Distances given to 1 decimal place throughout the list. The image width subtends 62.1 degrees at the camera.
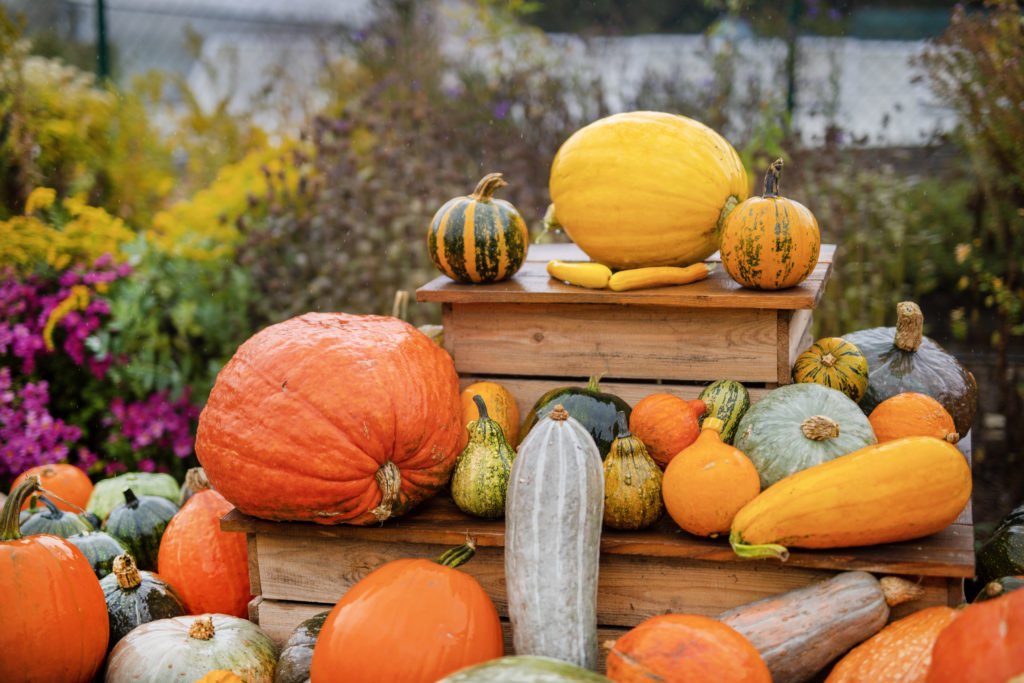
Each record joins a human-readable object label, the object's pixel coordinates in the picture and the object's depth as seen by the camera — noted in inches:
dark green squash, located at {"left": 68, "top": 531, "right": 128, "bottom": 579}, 103.0
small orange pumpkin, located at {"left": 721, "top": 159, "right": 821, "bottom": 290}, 92.8
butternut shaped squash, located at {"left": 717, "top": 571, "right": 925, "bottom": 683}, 75.5
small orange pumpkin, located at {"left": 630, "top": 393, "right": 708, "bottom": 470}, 90.4
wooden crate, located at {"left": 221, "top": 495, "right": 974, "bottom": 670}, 78.7
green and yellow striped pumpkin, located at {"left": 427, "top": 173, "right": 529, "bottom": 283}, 103.1
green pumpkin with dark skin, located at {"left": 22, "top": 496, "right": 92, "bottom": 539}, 107.0
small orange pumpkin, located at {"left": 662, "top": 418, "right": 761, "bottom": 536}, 81.0
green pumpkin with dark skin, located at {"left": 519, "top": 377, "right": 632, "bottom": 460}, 92.4
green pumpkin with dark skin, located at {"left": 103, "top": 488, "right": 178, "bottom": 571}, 114.3
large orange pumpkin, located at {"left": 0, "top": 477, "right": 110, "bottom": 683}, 82.4
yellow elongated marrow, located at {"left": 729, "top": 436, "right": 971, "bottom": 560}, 77.2
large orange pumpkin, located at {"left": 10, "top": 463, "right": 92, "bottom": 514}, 127.6
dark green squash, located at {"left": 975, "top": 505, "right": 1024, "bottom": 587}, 95.8
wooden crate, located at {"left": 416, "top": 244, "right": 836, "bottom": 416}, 97.6
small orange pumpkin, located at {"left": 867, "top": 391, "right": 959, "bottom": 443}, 91.4
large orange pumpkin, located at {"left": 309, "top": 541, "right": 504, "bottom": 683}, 74.9
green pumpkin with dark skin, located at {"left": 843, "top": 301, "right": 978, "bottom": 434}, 106.0
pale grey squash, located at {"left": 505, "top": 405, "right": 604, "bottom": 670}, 76.4
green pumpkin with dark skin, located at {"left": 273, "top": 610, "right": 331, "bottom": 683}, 85.2
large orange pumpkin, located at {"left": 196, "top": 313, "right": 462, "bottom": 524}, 85.2
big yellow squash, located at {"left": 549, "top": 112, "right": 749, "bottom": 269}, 99.2
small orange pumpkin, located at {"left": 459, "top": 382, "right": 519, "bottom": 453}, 101.6
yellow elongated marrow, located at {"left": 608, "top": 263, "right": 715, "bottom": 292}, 99.7
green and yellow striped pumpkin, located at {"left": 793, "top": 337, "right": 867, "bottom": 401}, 99.8
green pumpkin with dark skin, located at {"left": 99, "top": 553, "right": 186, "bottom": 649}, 94.8
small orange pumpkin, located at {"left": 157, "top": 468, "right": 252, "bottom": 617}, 102.7
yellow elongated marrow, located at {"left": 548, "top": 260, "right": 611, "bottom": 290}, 101.4
